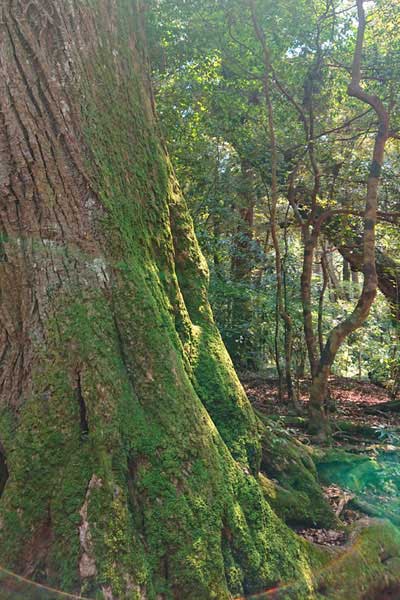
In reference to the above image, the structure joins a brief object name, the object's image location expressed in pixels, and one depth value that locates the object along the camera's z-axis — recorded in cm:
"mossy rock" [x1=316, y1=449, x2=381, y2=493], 520
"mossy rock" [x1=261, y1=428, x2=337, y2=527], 361
